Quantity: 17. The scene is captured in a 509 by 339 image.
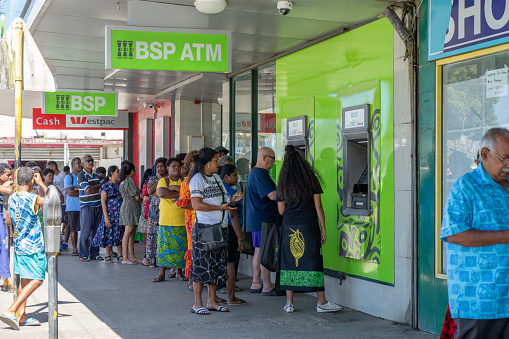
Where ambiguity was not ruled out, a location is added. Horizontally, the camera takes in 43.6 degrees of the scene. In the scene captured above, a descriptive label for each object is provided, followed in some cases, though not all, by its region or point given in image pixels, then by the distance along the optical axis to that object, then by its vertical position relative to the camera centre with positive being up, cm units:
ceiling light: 643 +165
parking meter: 425 -36
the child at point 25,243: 614 -74
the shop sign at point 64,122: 1484 +108
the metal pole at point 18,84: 636 +85
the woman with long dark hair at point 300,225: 671 -61
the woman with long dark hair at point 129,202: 1095 -60
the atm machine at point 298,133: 830 +45
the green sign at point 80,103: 1209 +124
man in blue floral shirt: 336 -40
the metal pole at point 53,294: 422 -85
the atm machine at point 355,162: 706 +6
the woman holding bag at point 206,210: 675 -46
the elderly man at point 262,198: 763 -38
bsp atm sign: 656 +124
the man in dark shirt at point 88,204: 1141 -67
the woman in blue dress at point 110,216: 1119 -87
